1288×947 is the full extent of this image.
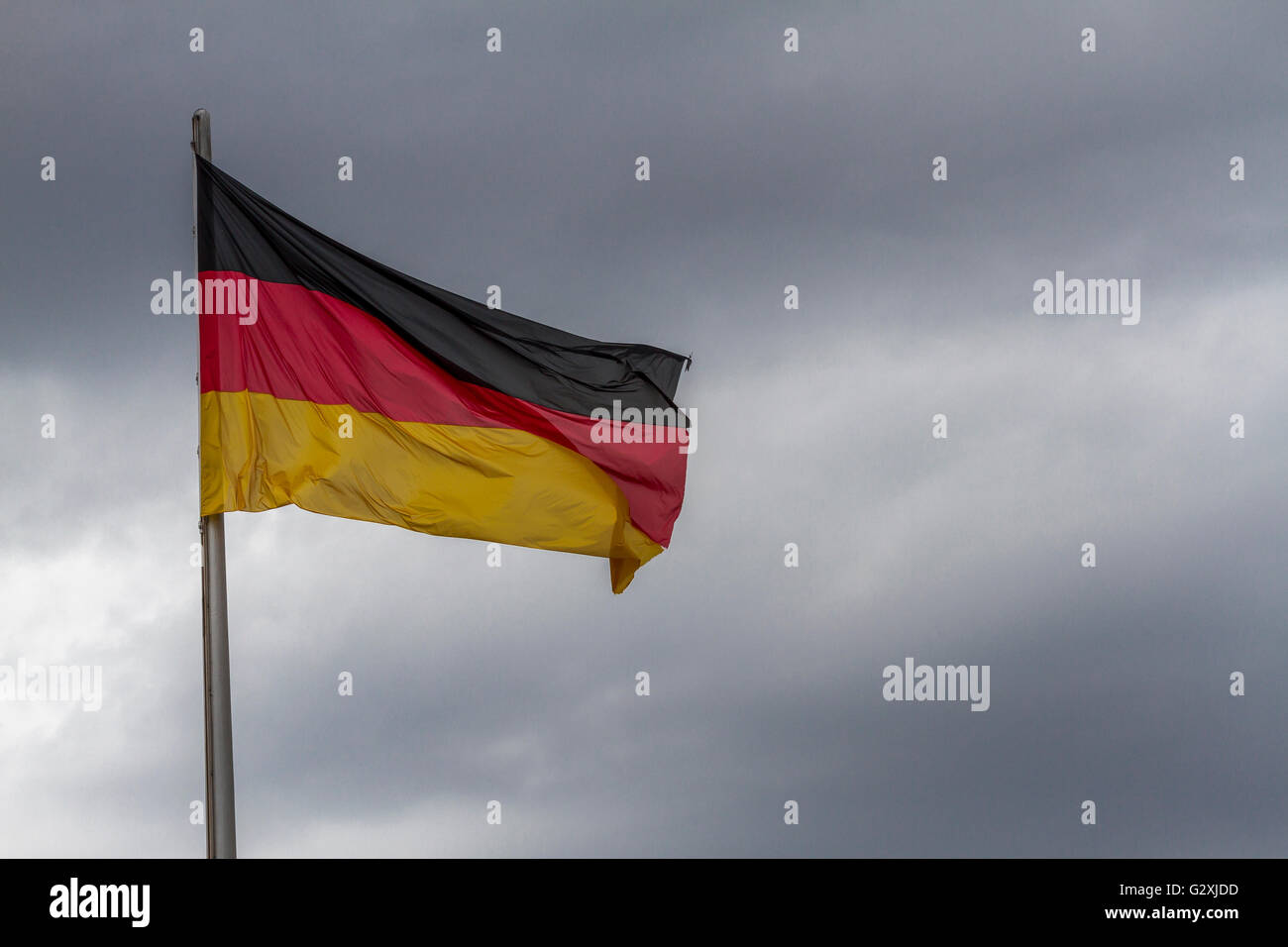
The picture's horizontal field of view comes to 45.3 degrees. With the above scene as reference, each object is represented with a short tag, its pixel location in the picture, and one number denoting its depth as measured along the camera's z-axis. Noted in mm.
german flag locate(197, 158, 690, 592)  19281
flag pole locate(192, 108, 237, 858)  16922
